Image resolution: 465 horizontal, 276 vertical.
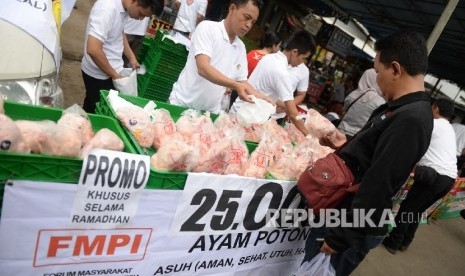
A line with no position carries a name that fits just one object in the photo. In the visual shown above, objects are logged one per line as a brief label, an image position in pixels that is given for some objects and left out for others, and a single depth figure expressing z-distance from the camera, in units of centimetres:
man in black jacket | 188
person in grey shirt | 458
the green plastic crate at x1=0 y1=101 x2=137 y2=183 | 130
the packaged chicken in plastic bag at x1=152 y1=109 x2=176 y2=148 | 202
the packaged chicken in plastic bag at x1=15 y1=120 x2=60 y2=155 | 145
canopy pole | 497
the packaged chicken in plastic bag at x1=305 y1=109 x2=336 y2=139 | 343
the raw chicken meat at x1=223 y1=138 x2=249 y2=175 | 215
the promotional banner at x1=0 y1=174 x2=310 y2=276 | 145
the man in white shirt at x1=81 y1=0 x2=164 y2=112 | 286
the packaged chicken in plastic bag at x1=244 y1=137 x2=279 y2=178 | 225
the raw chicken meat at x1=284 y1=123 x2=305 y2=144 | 335
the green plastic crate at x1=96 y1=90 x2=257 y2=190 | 174
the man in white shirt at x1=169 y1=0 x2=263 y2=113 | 264
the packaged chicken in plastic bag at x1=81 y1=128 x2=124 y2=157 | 163
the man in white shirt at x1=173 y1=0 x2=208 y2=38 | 601
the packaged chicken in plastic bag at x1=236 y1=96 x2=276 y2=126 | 282
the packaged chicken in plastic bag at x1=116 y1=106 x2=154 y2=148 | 196
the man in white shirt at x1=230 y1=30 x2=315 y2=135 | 345
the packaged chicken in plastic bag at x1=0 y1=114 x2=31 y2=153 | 127
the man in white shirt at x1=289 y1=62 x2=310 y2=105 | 423
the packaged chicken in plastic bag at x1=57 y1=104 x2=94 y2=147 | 163
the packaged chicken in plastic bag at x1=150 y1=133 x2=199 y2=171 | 176
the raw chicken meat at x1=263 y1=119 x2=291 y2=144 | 285
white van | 196
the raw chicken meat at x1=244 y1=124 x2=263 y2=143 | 282
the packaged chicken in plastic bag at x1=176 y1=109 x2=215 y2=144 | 213
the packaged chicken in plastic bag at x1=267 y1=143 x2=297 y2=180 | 244
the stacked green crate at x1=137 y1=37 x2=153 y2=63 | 507
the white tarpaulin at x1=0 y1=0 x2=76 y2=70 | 216
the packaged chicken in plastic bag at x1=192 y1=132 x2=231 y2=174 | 193
